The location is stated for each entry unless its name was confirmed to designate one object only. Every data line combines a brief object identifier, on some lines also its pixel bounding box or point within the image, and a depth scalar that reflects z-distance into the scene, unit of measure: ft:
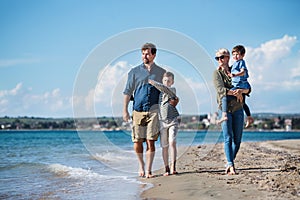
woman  19.75
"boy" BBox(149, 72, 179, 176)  20.39
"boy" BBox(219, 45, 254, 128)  19.36
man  20.02
